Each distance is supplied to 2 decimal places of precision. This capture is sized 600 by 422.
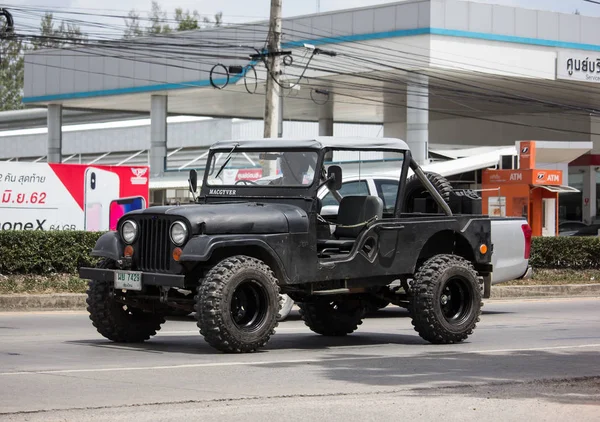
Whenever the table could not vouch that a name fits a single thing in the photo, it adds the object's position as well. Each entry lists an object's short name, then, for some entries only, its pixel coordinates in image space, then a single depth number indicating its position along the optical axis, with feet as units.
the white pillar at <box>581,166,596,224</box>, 175.42
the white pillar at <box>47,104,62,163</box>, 176.86
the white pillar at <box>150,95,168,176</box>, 162.71
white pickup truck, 49.03
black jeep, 33.86
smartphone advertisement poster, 68.74
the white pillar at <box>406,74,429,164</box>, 133.80
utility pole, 81.71
